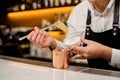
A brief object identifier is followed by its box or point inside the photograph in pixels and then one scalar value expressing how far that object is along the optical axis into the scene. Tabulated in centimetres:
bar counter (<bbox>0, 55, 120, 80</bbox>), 104
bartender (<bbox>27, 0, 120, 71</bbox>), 123
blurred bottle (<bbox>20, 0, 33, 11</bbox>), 383
